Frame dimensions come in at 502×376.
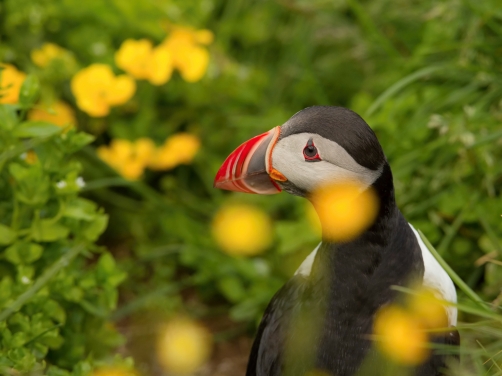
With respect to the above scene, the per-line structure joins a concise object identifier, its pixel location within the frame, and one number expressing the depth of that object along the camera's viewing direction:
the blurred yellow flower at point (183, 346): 5.59
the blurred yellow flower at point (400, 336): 3.62
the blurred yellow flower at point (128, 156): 5.81
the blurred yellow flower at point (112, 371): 3.95
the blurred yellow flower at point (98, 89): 5.72
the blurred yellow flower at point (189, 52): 5.96
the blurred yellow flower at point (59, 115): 6.10
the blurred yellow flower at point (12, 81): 5.38
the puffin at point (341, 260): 3.43
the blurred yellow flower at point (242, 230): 5.85
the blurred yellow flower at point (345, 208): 3.51
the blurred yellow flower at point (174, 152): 6.07
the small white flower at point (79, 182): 4.09
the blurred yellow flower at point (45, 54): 5.98
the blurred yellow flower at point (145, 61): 5.86
